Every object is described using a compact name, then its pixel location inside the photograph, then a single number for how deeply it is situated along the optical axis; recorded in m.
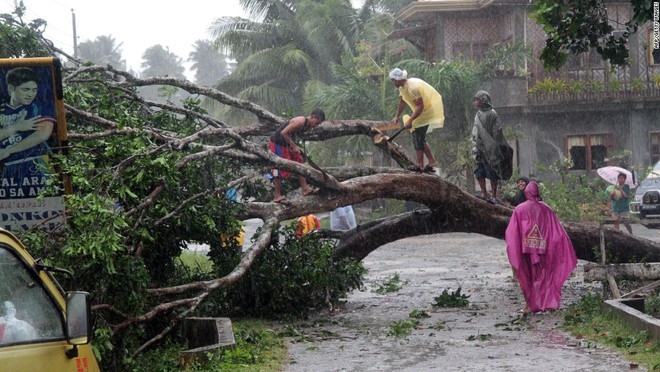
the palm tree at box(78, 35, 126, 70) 110.62
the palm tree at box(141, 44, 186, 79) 125.18
